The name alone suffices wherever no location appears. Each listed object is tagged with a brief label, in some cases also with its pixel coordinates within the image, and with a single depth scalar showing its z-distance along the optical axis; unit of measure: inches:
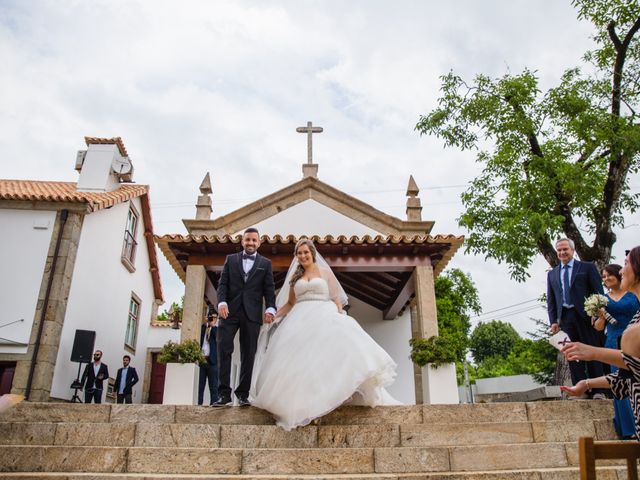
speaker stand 409.1
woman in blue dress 170.6
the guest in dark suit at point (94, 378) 421.4
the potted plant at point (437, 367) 271.7
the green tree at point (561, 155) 351.3
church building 314.5
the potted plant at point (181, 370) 262.1
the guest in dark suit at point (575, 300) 202.7
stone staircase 135.9
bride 157.8
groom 189.5
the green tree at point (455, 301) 920.9
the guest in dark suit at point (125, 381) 454.6
